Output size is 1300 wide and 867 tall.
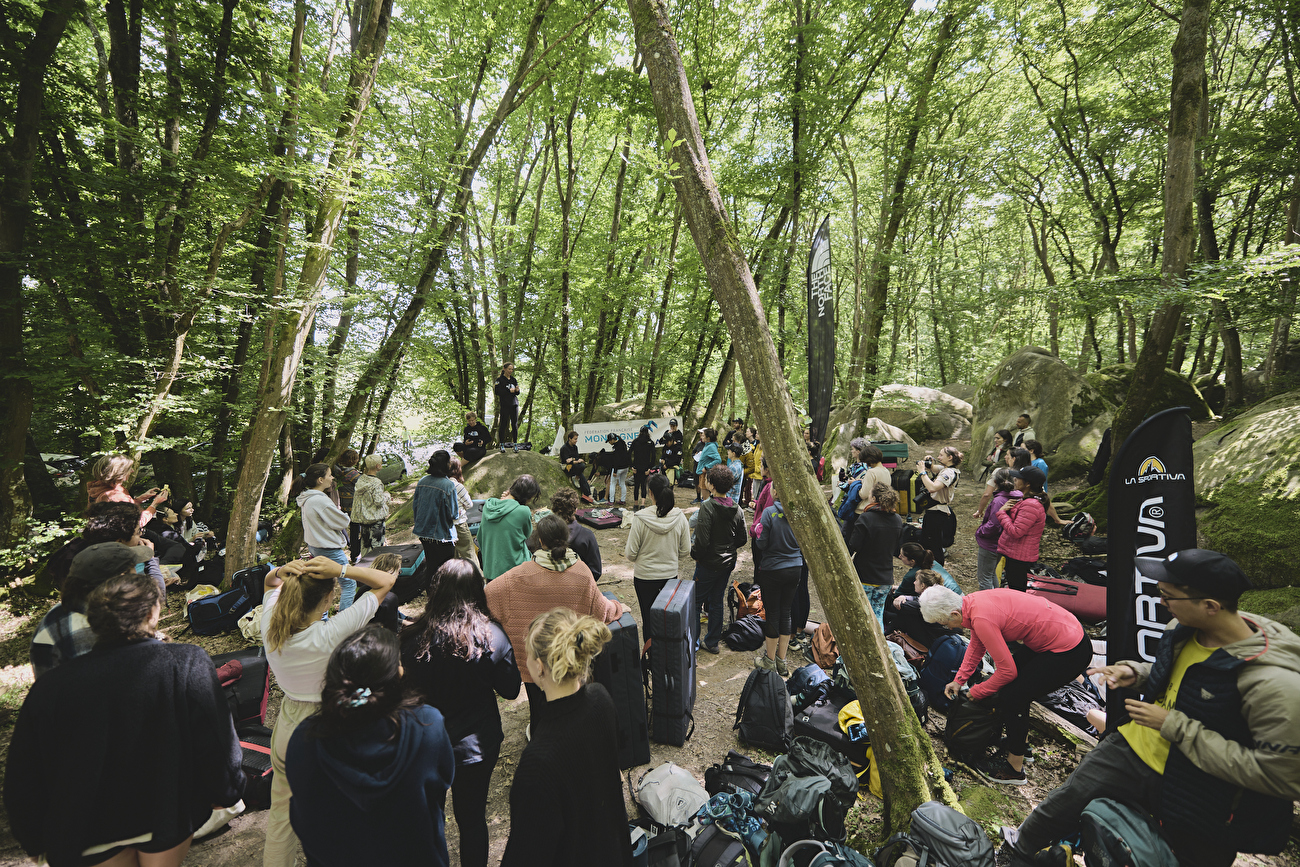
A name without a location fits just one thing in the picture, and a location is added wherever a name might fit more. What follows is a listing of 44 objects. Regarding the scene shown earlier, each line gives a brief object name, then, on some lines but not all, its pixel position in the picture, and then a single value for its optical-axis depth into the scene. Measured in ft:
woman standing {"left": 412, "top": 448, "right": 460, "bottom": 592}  16.37
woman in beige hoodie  13.64
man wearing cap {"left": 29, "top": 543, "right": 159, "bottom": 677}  7.18
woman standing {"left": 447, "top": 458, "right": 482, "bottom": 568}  17.31
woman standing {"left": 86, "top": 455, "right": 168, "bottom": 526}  13.34
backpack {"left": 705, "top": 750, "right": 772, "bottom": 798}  9.70
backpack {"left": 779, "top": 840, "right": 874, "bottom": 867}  7.32
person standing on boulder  37.08
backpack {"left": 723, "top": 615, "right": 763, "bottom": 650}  16.02
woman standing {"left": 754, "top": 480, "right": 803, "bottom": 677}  14.25
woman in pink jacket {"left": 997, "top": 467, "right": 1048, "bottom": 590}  15.39
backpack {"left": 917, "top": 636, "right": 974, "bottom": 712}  12.51
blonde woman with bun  5.19
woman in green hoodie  13.97
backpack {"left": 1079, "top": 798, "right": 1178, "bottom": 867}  6.56
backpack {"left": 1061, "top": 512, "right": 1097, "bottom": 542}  22.47
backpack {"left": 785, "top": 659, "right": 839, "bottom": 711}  12.34
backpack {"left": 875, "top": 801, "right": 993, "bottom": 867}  7.10
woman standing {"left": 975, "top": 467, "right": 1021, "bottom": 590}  16.40
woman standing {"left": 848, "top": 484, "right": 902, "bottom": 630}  15.15
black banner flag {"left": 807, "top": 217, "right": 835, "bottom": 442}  24.98
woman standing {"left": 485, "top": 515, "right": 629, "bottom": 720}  9.93
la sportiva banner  10.23
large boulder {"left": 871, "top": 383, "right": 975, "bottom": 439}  49.03
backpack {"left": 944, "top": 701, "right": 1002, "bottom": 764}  10.91
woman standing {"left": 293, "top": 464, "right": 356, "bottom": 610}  14.80
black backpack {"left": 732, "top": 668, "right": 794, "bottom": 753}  11.65
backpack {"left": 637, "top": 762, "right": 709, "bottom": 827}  8.73
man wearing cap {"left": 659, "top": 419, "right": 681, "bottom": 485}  35.24
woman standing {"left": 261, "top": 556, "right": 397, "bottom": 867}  7.28
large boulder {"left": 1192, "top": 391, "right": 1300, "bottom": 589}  15.24
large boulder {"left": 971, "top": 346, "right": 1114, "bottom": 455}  33.47
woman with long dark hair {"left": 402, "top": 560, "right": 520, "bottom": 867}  7.43
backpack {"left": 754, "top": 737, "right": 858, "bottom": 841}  8.11
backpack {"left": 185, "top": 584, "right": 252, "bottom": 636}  17.29
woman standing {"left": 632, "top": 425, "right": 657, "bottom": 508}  36.06
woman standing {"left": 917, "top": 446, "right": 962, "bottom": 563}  19.49
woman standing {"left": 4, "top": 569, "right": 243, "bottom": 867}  5.69
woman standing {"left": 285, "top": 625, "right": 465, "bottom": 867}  4.99
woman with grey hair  10.23
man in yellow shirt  5.87
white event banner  42.14
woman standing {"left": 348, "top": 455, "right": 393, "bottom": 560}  20.60
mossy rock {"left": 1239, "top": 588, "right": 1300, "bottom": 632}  13.65
